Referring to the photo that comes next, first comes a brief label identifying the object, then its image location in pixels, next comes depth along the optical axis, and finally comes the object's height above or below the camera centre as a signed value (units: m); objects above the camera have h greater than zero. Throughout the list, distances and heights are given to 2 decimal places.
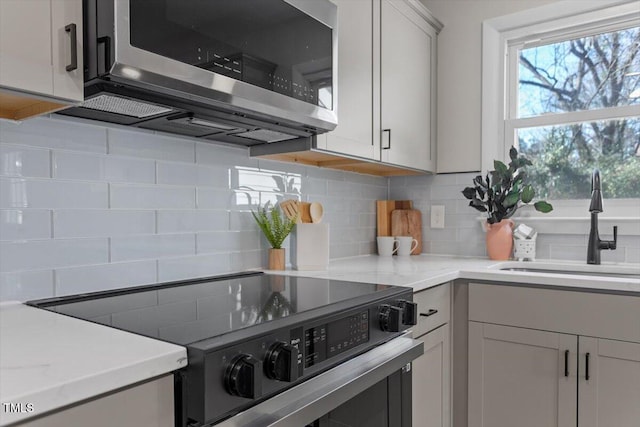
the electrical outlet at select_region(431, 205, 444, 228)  2.57 -0.05
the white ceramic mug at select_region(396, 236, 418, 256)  2.48 -0.20
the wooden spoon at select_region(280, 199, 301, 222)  1.81 -0.01
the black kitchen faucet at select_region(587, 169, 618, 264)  2.03 -0.11
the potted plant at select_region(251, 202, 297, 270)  1.75 -0.09
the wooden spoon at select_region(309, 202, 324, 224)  1.92 -0.02
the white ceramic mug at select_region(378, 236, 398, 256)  2.47 -0.20
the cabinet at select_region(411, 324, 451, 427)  1.63 -0.66
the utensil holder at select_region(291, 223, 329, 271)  1.77 -0.15
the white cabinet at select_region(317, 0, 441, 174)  1.77 +0.56
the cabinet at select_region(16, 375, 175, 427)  0.60 -0.28
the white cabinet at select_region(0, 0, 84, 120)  0.83 +0.30
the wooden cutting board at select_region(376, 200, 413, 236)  2.56 -0.04
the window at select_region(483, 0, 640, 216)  2.17 +0.57
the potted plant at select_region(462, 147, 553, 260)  2.19 +0.04
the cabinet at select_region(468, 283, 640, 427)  1.55 -0.55
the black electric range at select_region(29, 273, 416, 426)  0.75 -0.24
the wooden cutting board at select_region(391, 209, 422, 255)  2.59 -0.09
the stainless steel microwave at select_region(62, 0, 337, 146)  0.96 +0.36
